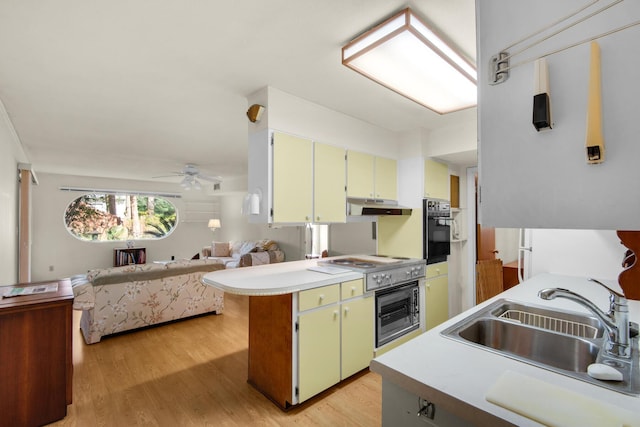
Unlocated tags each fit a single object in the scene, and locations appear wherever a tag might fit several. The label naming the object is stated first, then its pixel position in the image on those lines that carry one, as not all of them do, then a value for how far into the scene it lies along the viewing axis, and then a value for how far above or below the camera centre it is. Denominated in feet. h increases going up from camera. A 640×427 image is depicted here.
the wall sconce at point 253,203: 7.63 +0.36
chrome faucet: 3.32 -1.20
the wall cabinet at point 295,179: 7.58 +1.04
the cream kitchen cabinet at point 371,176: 9.76 +1.40
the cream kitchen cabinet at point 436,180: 11.04 +1.39
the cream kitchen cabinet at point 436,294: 10.79 -2.96
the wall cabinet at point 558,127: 1.84 +0.63
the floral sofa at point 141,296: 10.96 -3.19
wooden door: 14.53 -1.43
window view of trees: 23.04 +0.02
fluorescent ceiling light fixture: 4.91 +2.96
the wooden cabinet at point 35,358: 6.13 -3.04
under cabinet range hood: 9.51 +0.23
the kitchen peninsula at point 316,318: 6.87 -2.71
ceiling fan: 17.80 +2.50
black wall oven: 10.77 -0.53
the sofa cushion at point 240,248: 22.42 -2.45
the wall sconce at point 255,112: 7.63 +2.71
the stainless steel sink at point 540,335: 3.64 -1.71
